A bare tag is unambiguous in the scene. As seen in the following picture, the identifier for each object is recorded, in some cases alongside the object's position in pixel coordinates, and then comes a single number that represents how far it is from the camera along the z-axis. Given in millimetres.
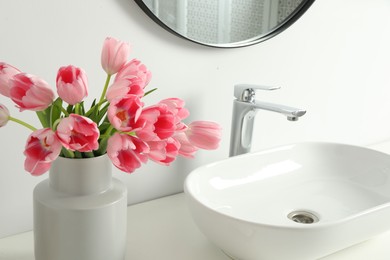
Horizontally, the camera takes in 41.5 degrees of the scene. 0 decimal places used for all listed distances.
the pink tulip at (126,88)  708
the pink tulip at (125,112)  685
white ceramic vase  751
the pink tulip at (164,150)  725
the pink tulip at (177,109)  761
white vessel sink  837
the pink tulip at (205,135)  805
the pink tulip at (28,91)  667
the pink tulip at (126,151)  693
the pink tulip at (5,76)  695
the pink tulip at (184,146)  800
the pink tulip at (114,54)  737
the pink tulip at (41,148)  664
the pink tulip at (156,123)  697
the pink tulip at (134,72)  733
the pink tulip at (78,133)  653
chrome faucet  1118
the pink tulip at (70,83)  666
